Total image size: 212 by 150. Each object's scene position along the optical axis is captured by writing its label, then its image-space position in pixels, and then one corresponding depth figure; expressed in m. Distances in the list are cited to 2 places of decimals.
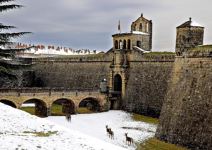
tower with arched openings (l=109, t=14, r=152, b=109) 58.44
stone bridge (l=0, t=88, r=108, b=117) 49.81
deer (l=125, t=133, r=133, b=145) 32.69
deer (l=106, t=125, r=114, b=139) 34.79
